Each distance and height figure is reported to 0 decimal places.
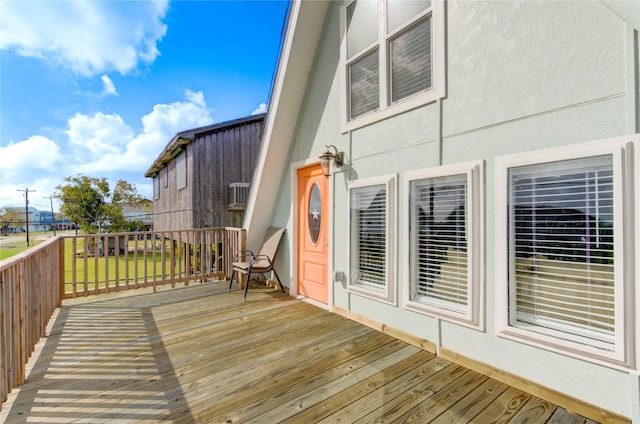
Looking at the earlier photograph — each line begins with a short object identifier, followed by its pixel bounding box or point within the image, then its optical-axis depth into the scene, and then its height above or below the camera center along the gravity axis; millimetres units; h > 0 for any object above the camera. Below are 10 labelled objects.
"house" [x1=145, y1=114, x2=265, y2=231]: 9969 +1628
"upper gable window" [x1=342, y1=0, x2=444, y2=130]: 2881 +1855
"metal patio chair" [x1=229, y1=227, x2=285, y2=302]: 4707 -834
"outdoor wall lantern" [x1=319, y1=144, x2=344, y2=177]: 3900 +773
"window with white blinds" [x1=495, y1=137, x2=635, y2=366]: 1719 -264
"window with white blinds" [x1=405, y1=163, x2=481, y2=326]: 2453 -286
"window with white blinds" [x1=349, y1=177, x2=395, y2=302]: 3219 -317
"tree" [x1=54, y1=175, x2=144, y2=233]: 15750 +666
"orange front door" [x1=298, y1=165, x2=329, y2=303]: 4305 -339
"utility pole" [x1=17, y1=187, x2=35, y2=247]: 23453 +1265
